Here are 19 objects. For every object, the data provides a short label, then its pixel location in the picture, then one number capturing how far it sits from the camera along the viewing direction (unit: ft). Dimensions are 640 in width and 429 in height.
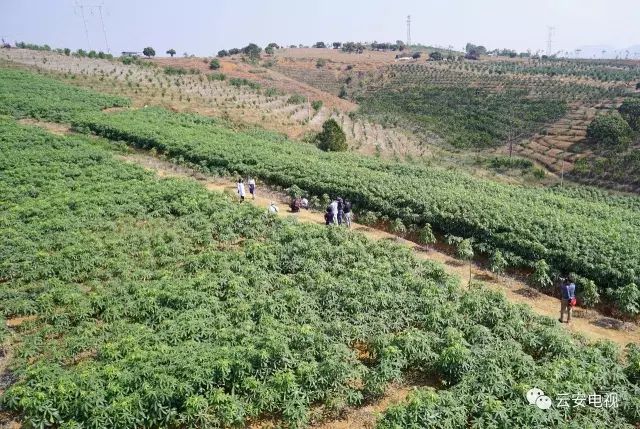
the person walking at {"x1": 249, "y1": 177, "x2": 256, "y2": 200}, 77.40
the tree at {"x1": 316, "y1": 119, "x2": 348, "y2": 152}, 134.10
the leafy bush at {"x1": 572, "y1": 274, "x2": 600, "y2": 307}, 49.06
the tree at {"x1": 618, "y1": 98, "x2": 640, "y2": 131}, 161.93
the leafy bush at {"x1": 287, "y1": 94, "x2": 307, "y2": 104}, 205.98
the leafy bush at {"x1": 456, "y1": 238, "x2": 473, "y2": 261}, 56.44
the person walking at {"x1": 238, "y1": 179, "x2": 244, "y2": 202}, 74.28
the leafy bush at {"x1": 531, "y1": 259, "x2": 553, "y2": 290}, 52.37
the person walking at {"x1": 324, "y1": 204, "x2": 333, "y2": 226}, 65.82
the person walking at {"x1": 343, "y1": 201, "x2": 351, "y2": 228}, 67.04
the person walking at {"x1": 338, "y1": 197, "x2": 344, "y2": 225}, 67.56
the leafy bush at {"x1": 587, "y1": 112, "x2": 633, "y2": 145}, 151.74
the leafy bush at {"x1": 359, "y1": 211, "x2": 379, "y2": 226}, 69.62
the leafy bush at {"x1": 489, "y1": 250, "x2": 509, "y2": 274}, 54.44
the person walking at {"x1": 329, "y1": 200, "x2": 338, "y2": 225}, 65.87
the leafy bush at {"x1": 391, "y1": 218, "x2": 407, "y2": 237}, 65.46
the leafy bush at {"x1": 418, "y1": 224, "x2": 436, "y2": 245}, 61.57
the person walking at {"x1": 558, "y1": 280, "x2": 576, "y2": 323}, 45.93
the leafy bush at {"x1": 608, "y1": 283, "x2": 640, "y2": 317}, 46.75
